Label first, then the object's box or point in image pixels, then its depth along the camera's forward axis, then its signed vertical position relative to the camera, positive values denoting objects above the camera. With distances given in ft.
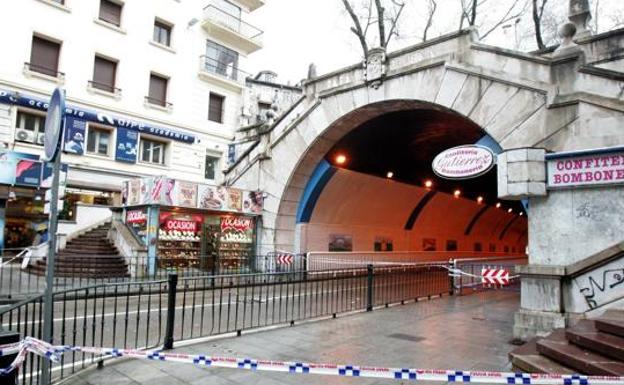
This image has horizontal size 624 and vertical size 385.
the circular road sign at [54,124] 13.97 +3.63
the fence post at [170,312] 21.54 -4.31
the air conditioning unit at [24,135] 61.05 +13.58
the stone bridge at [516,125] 24.58 +10.76
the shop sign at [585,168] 23.36 +4.35
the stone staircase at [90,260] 47.79 -3.89
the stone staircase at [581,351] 16.33 -4.83
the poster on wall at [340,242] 65.51 -1.16
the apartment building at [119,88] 61.21 +24.87
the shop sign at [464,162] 31.20 +6.04
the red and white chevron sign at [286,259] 57.03 -3.54
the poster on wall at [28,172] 53.16 +7.06
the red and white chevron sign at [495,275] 37.88 -3.45
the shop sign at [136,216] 53.68 +1.76
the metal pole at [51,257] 14.16 -1.03
